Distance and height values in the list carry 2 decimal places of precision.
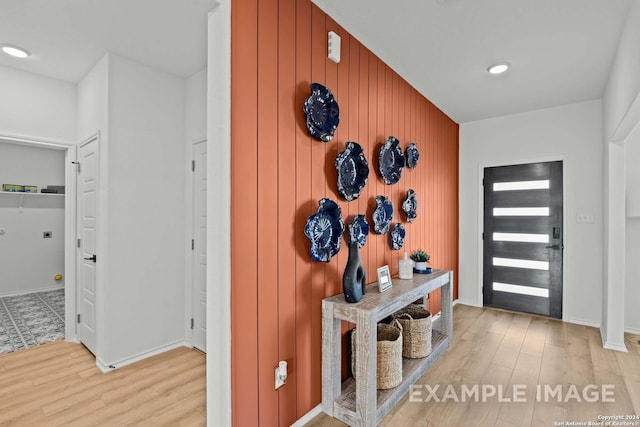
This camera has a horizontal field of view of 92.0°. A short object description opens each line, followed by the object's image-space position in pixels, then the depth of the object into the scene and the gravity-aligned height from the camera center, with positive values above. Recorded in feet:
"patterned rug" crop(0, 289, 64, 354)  10.19 -4.14
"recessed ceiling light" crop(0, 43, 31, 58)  8.16 +4.43
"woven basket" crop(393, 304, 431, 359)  8.21 -3.27
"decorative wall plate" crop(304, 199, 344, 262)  6.09 -0.32
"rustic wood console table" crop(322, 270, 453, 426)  5.74 -2.87
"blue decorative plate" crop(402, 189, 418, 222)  9.84 +0.30
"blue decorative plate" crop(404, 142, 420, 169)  10.02 +1.96
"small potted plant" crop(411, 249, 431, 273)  9.47 -1.45
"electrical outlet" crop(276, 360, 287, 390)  5.56 -2.88
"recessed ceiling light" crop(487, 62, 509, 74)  8.98 +4.35
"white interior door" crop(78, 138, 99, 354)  9.14 -0.78
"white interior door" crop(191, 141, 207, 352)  9.68 -1.01
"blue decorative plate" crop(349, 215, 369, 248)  7.16 -0.37
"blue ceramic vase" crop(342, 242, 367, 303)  6.16 -1.27
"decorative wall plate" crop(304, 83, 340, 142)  6.17 +2.10
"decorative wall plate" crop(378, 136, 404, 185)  8.52 +1.54
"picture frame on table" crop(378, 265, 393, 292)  7.23 -1.57
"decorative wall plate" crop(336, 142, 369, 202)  6.92 +1.01
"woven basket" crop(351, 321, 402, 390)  6.73 -3.27
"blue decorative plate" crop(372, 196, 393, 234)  8.21 -0.02
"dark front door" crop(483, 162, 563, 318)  12.43 -0.99
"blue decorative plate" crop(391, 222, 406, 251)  9.14 -0.67
